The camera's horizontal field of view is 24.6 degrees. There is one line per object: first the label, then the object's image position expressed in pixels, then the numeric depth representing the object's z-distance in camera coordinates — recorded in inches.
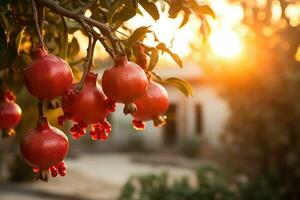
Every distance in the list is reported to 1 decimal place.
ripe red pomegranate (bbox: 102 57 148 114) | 45.3
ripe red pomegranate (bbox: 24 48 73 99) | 44.1
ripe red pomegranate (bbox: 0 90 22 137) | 63.0
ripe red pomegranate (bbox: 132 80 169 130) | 50.2
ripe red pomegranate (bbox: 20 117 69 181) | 45.9
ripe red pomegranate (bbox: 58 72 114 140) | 46.9
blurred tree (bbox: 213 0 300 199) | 234.7
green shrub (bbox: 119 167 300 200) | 236.8
